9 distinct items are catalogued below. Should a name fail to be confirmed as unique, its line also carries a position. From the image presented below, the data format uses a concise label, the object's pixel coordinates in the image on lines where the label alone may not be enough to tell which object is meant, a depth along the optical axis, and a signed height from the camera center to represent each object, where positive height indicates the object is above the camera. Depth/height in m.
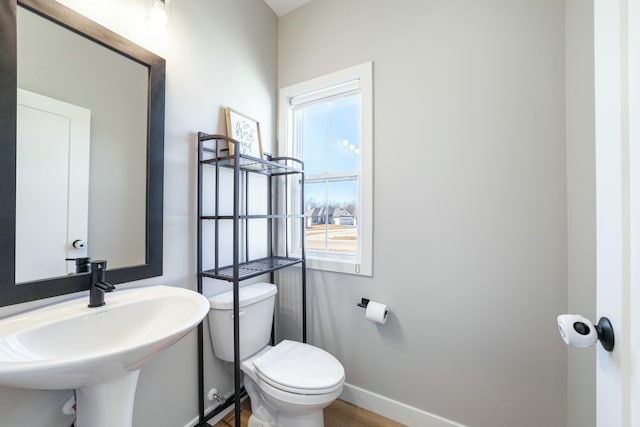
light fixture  1.11 +0.87
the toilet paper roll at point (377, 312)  1.45 -0.57
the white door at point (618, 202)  0.43 +0.03
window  1.60 +0.40
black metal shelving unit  1.23 -0.06
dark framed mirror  0.81 +0.22
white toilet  1.13 -0.76
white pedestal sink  0.60 -0.38
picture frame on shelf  1.52 +0.53
